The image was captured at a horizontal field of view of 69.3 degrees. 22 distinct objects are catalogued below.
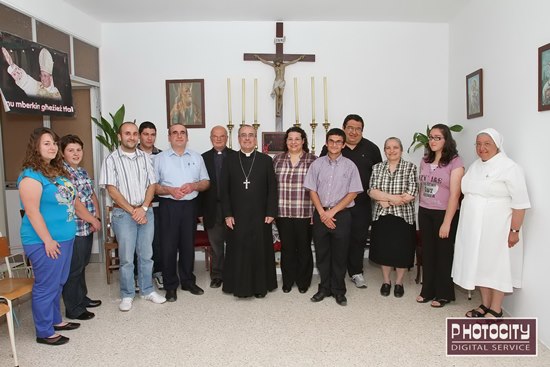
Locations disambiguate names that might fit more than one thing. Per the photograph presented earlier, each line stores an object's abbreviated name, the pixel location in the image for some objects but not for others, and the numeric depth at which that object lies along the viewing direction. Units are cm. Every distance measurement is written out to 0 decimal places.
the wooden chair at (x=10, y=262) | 279
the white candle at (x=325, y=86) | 455
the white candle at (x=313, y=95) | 456
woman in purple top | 308
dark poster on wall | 309
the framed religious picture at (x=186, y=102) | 459
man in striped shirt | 311
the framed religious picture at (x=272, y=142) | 463
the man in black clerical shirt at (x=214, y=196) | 366
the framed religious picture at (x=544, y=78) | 261
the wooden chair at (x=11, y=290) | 231
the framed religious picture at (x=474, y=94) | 367
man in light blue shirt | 336
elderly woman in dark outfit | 332
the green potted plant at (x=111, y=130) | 414
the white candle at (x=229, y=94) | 456
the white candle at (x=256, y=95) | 457
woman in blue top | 243
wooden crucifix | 447
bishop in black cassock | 339
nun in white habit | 269
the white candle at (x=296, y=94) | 458
